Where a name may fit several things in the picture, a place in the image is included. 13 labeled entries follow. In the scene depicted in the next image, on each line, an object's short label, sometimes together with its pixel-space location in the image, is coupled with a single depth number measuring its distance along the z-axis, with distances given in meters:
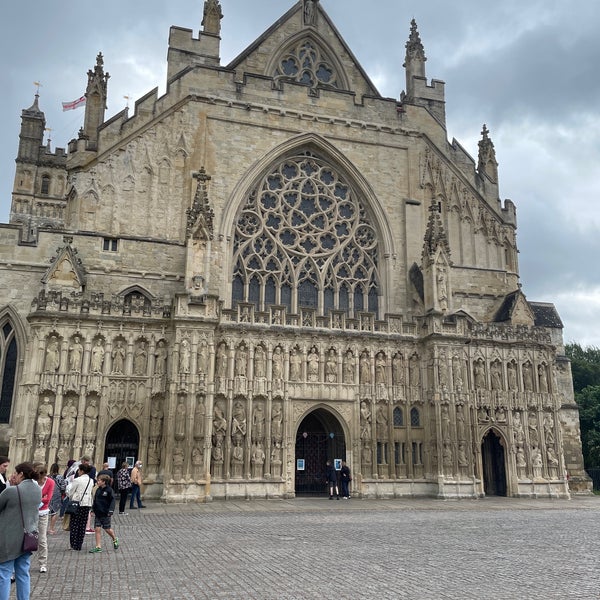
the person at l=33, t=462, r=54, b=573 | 9.32
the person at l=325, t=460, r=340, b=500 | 22.81
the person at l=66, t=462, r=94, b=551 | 11.41
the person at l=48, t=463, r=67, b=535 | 14.04
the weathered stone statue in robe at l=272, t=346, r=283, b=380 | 23.34
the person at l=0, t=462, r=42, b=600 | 6.35
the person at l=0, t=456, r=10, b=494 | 8.55
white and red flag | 49.91
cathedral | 22.06
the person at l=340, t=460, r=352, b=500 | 22.80
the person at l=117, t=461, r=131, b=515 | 17.52
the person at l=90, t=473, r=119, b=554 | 11.05
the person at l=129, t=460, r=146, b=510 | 18.44
